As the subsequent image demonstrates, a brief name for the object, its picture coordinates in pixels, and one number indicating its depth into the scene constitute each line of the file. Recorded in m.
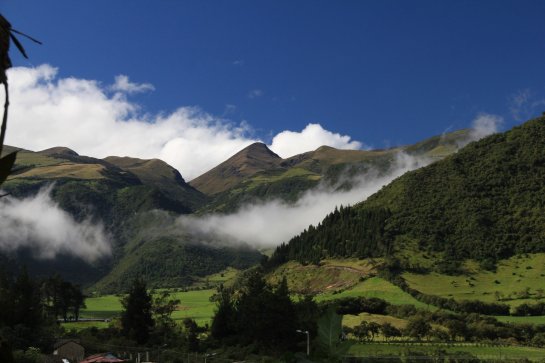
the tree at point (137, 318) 83.00
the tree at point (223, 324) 85.88
